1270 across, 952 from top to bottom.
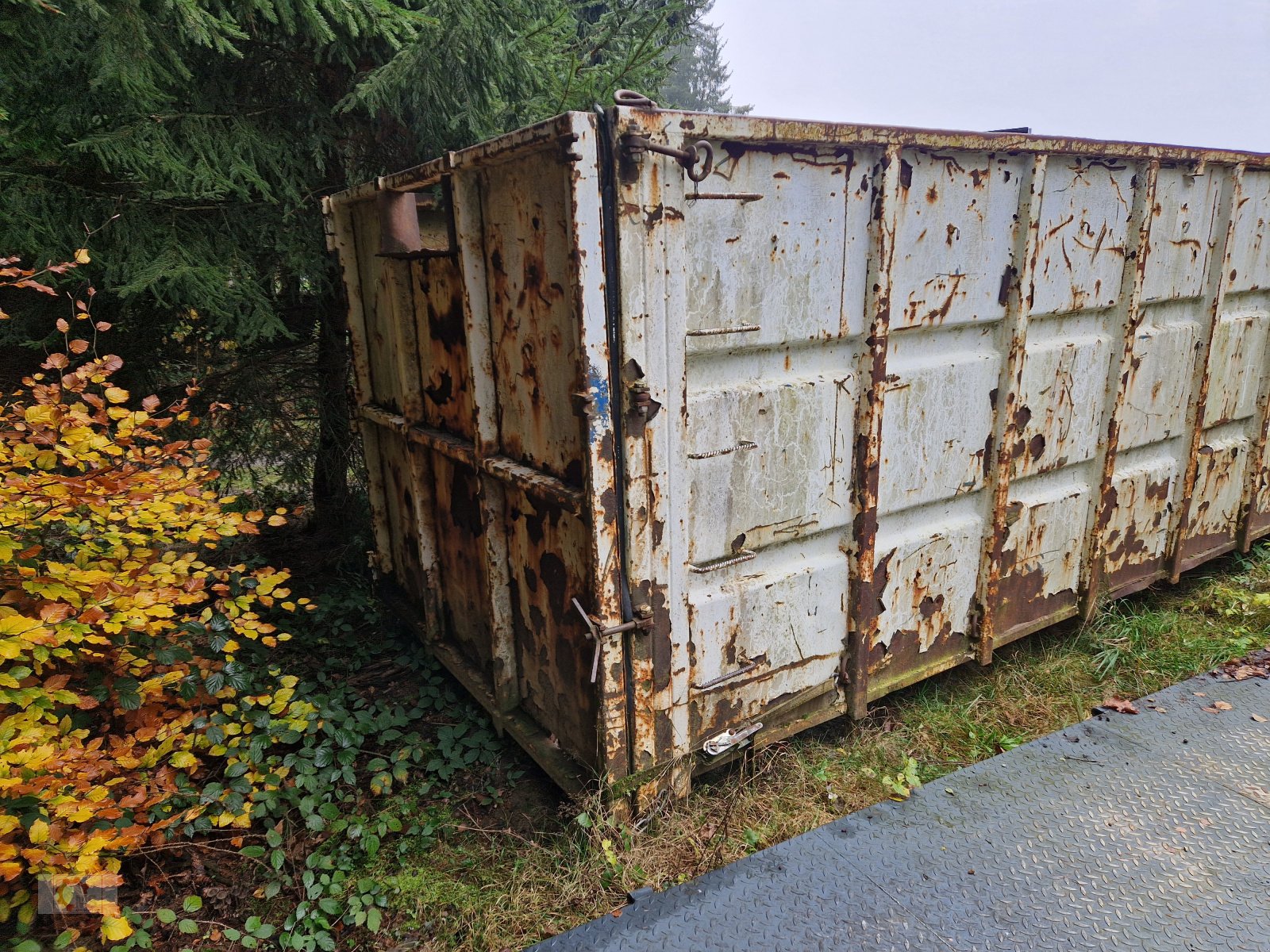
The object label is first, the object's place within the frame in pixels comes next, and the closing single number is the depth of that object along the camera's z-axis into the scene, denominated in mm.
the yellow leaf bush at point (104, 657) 2076
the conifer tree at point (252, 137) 3254
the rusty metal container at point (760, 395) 2139
